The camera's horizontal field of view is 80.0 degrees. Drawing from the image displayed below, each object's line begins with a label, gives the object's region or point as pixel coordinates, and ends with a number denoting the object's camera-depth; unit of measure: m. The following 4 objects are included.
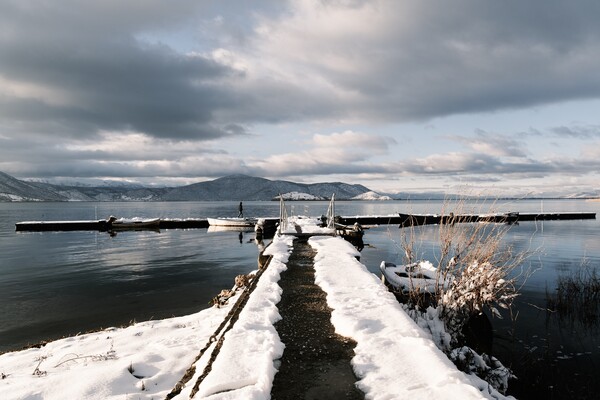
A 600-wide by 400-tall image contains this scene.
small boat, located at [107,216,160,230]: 49.62
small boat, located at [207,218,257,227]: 49.56
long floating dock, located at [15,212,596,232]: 50.03
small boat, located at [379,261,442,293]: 11.62
